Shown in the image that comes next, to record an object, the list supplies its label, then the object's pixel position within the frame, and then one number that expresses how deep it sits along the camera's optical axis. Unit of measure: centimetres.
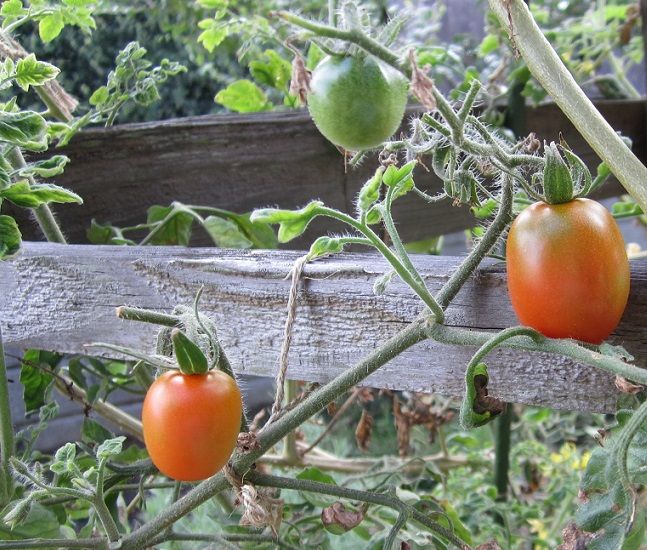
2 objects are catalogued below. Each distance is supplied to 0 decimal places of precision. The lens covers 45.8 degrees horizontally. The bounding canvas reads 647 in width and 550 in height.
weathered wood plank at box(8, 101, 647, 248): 91
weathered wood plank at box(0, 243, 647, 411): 52
